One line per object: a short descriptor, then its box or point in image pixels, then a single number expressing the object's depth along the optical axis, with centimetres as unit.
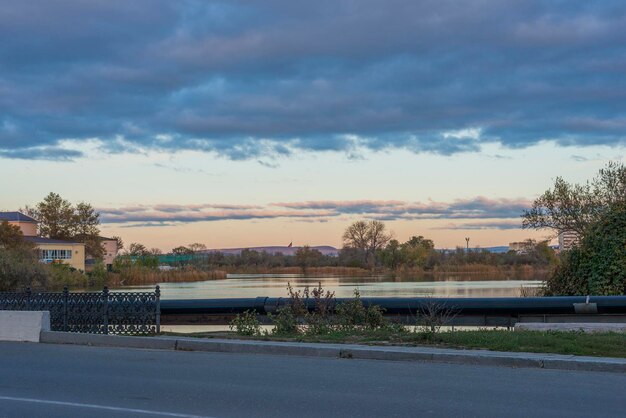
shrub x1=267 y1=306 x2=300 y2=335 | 1966
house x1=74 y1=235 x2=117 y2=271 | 11037
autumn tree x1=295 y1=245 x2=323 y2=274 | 9900
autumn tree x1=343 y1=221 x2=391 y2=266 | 10425
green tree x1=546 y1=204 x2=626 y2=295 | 2500
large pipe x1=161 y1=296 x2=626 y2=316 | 2202
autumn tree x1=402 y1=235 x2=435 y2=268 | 9656
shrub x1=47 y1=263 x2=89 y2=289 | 6666
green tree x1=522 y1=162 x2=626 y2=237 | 3922
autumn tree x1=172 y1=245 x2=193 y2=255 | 11951
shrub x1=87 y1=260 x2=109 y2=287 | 7959
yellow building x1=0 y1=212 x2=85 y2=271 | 9588
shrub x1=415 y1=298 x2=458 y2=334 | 1834
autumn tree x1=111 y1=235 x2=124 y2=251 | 13948
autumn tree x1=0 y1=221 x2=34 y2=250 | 7781
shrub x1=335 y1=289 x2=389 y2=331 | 2025
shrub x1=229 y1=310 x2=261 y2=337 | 1956
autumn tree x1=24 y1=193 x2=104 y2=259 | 11100
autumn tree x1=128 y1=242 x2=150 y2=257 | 11138
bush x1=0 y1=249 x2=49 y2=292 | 5484
